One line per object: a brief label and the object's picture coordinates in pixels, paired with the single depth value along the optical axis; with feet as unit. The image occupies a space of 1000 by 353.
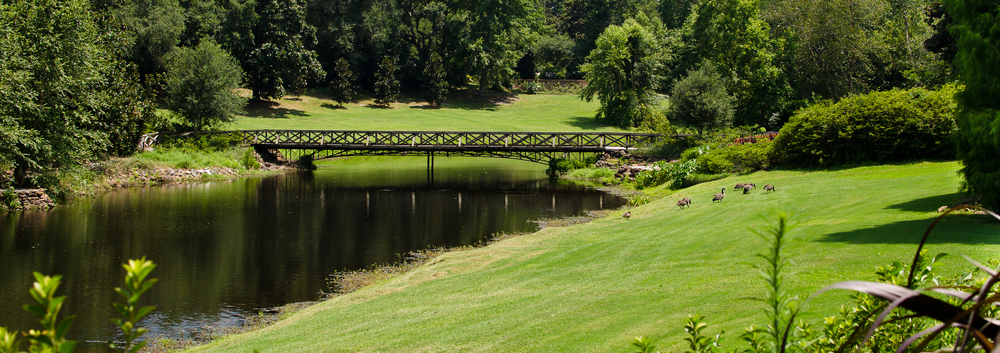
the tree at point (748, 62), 172.96
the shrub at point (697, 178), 99.50
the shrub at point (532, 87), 284.82
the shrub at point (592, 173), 136.54
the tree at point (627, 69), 204.85
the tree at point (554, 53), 297.12
